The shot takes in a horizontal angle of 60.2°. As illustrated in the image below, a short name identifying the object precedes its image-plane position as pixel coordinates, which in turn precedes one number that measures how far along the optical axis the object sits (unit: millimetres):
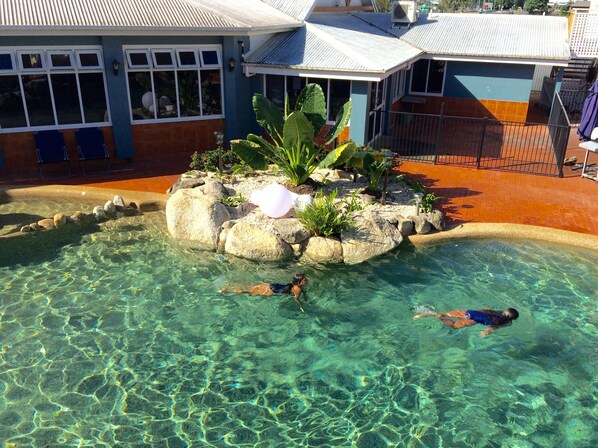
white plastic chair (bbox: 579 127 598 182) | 13891
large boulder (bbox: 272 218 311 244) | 10539
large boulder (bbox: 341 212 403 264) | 10398
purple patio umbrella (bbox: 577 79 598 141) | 14265
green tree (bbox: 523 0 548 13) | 72625
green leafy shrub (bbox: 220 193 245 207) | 11719
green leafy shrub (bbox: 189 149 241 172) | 13820
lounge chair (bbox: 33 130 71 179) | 13656
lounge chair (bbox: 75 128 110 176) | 14078
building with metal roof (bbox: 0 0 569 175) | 13422
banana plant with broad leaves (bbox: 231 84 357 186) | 11781
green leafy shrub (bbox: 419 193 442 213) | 11500
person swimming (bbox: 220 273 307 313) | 9211
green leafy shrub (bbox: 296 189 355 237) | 10531
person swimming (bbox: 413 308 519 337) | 8422
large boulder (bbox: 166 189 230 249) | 10961
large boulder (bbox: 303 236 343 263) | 10375
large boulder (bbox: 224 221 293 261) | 10375
